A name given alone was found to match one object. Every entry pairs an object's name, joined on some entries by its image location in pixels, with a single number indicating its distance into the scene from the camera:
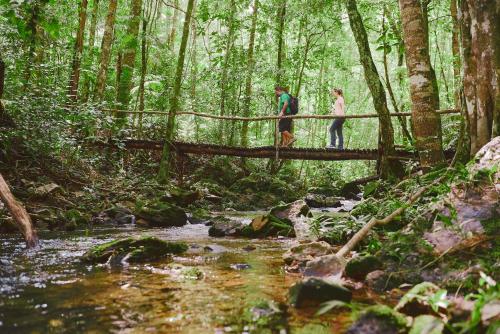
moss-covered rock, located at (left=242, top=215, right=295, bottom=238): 5.87
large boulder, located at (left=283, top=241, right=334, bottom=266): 3.75
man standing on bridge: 12.34
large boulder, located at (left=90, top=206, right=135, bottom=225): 7.13
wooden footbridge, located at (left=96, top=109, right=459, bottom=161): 11.20
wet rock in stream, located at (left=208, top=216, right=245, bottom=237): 5.97
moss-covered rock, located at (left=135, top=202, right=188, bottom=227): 7.12
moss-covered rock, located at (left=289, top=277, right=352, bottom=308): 2.49
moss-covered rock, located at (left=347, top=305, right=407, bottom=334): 1.88
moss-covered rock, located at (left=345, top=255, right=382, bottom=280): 3.03
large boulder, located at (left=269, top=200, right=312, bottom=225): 6.13
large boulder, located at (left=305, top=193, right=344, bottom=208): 10.31
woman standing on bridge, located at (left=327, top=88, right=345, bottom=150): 11.80
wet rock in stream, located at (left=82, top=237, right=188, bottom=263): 3.87
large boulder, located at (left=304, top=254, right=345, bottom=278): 3.15
